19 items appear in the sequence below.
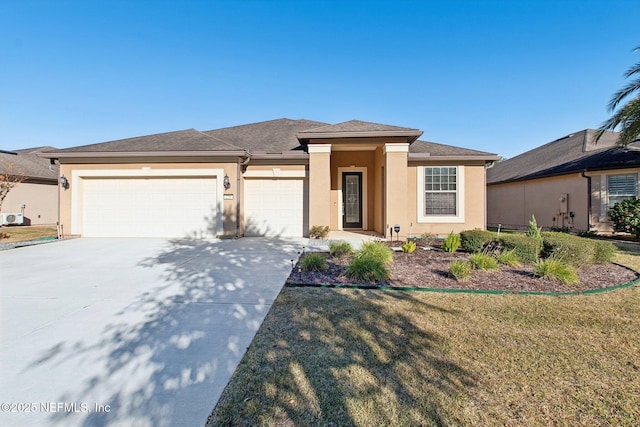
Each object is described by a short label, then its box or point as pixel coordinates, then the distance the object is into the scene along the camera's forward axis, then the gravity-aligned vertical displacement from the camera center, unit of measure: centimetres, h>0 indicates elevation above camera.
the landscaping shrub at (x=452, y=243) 771 -86
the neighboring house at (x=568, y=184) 1212 +139
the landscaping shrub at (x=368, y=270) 535 -113
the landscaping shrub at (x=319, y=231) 1027 -73
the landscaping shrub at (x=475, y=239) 743 -74
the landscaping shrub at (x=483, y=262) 587 -107
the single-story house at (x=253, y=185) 1043 +101
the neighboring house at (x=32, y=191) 1538 +112
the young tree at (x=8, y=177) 1382 +173
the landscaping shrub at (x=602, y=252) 660 -94
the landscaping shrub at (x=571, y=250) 613 -85
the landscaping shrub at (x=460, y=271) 526 -112
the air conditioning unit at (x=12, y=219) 1395 -43
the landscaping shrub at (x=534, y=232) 703 -54
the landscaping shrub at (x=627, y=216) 1057 -16
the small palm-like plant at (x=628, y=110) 984 +362
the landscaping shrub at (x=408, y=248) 764 -99
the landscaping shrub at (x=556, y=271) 517 -112
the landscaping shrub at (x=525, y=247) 641 -82
